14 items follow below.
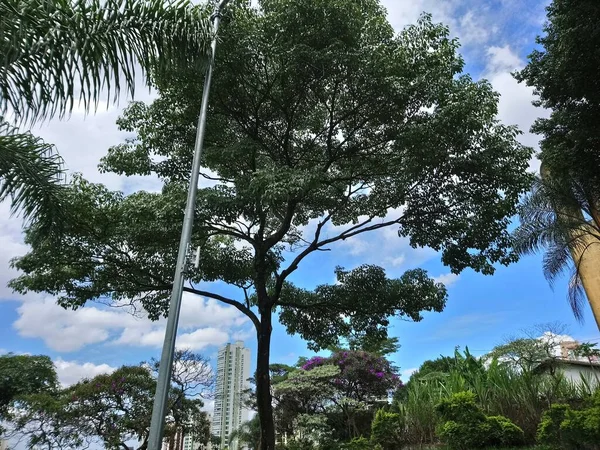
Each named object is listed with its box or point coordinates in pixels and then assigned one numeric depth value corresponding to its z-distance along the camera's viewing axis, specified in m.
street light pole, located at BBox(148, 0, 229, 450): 3.75
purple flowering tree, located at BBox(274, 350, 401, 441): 15.24
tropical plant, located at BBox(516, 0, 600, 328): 7.65
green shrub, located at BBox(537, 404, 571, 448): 5.33
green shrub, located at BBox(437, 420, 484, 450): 6.41
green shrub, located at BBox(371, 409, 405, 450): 8.07
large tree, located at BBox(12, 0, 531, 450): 7.16
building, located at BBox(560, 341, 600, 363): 14.36
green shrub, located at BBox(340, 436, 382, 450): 7.66
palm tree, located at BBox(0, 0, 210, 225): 3.65
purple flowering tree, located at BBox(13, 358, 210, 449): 12.35
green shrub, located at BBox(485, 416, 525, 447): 6.43
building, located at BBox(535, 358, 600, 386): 14.16
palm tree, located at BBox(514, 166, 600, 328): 12.55
